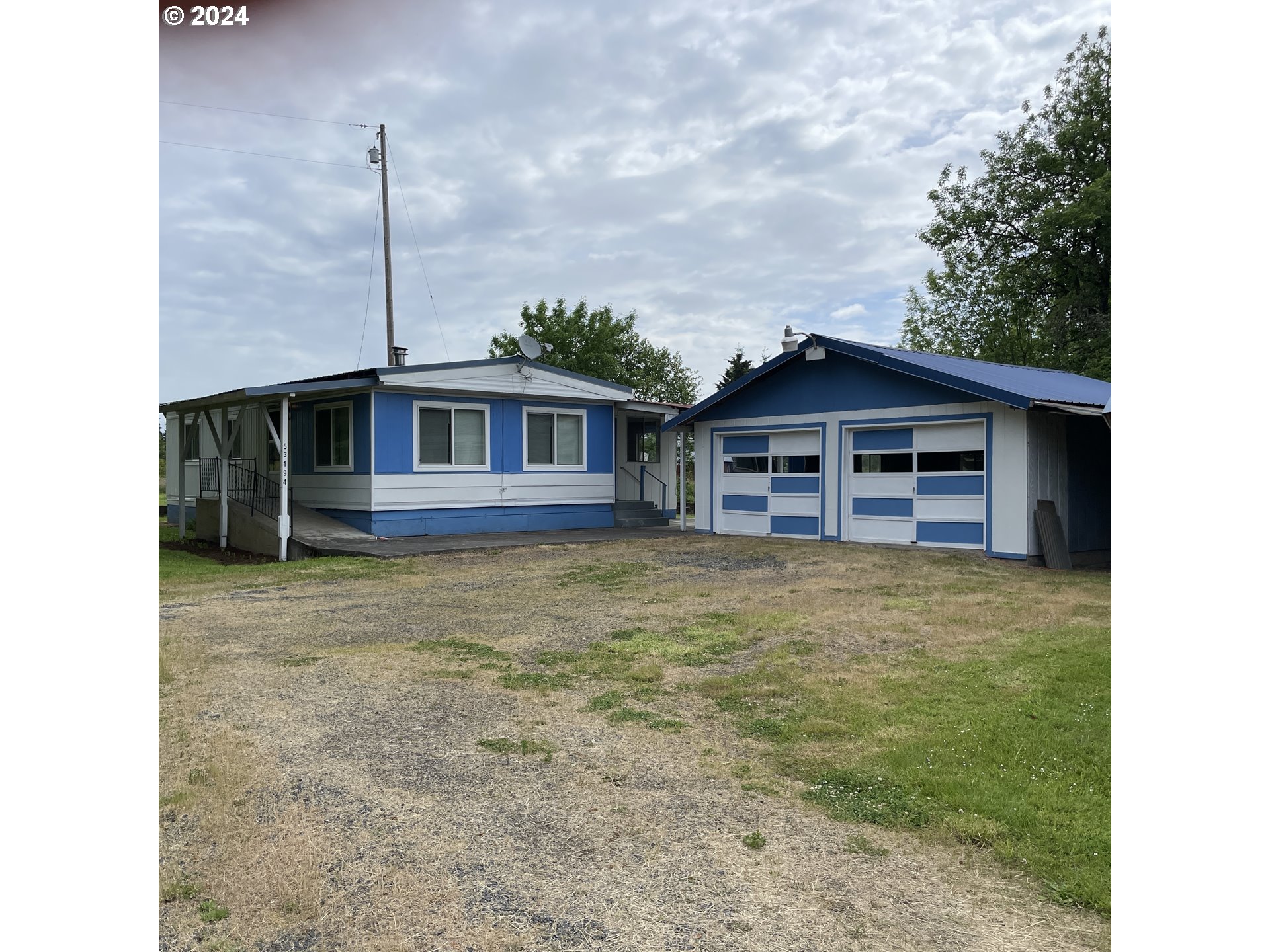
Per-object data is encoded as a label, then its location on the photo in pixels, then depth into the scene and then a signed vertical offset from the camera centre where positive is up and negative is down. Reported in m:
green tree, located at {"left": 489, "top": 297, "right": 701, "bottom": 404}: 38.72 +6.32
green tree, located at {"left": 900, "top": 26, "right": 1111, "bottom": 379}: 28.84 +8.71
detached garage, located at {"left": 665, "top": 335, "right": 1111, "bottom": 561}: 13.77 +0.39
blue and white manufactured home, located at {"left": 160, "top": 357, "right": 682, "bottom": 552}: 16.20 +0.60
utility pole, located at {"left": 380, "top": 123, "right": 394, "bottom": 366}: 24.00 +6.49
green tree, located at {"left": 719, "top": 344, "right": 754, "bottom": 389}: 38.22 +4.82
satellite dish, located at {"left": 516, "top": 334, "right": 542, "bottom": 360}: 18.02 +2.72
